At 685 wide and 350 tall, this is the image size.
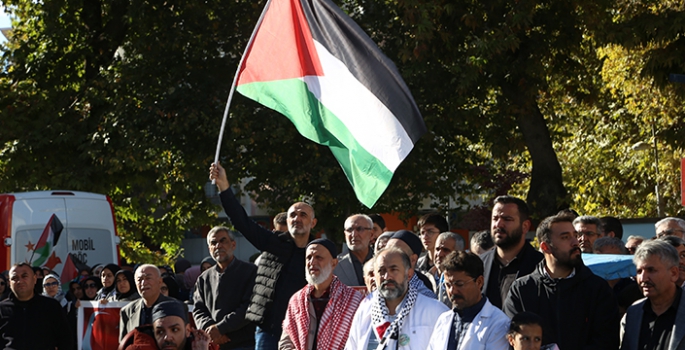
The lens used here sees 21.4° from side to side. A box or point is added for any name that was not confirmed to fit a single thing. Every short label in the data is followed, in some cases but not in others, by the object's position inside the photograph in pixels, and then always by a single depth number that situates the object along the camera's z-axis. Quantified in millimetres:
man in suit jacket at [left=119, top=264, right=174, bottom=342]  15851
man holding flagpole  15251
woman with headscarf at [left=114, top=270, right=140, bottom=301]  18987
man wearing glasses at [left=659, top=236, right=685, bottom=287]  12379
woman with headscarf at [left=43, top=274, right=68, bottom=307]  23225
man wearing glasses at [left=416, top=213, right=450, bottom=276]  16394
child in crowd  10497
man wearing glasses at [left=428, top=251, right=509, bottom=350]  10644
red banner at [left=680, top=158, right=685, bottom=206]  28090
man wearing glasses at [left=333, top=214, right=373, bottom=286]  15390
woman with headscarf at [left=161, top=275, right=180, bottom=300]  20199
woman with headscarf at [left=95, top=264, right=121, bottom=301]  21483
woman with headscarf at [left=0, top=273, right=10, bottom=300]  20472
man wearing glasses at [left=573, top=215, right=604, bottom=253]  16311
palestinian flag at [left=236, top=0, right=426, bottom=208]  14331
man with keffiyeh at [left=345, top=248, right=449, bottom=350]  11069
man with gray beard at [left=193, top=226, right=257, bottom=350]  16213
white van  28690
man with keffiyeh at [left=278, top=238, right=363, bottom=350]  12895
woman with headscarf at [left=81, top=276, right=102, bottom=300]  23490
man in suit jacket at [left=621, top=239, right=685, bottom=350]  10790
